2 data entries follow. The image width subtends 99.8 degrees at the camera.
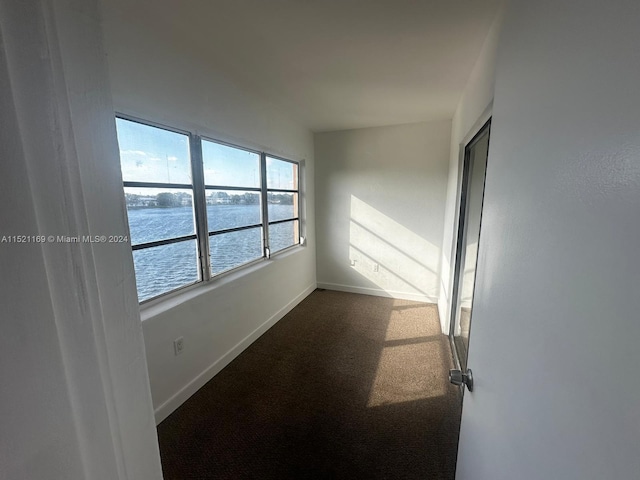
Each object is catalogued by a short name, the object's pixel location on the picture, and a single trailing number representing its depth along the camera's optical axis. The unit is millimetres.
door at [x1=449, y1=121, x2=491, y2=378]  2205
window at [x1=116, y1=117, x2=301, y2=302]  1694
